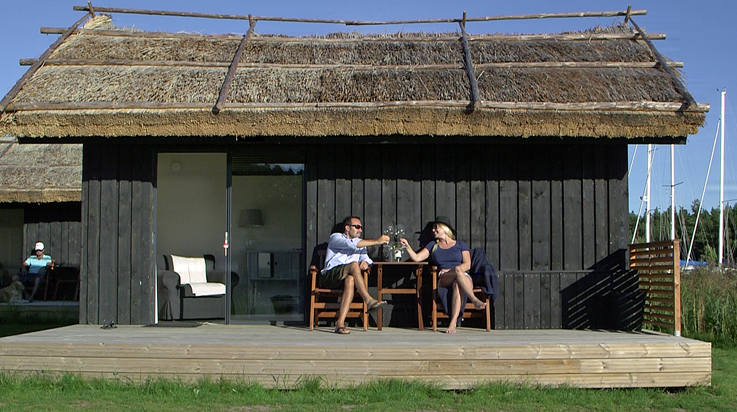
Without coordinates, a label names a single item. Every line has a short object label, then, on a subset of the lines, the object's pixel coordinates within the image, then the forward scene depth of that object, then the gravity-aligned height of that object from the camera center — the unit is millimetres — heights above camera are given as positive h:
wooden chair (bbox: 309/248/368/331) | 7020 -608
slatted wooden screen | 6422 -344
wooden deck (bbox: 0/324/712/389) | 5699 -927
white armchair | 8188 -636
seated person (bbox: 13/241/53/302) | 12047 -459
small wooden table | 6996 -483
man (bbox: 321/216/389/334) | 6746 -223
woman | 6750 -205
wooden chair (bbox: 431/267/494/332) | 6926 -666
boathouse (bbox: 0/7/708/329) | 6832 +904
